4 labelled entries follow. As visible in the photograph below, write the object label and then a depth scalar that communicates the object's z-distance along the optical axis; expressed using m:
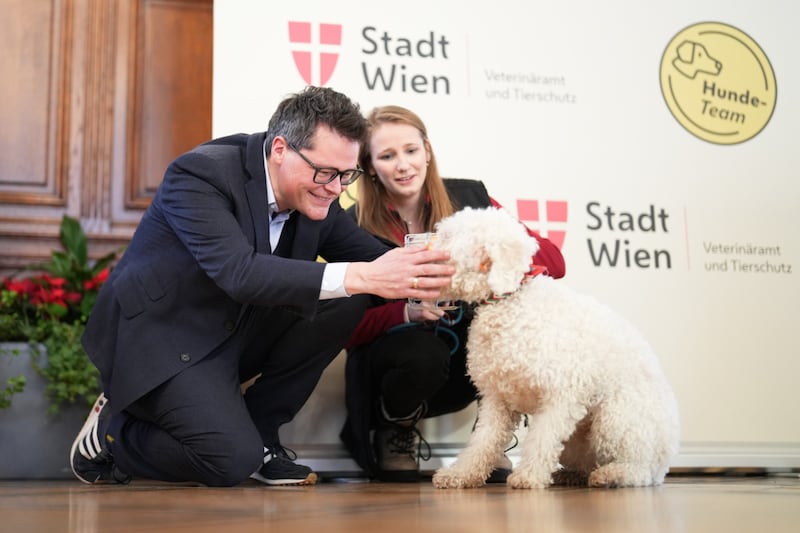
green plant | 3.01
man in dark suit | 2.08
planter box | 3.02
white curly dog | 2.14
